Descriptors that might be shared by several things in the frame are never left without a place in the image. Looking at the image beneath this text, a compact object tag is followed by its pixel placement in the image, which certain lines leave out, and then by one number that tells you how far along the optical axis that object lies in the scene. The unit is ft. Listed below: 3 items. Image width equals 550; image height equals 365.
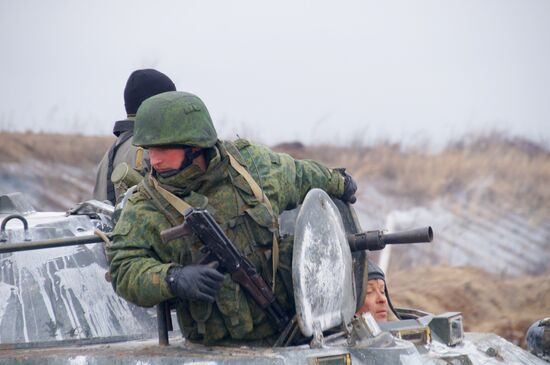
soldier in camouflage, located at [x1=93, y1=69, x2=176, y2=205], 55.88
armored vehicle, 41.16
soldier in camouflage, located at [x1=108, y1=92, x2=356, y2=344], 41.09
